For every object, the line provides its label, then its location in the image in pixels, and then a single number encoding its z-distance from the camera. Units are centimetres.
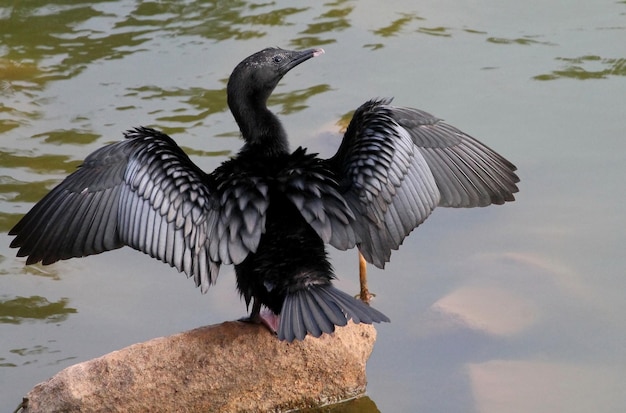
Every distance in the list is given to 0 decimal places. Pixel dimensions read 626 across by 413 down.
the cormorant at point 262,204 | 1006
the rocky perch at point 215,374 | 1017
